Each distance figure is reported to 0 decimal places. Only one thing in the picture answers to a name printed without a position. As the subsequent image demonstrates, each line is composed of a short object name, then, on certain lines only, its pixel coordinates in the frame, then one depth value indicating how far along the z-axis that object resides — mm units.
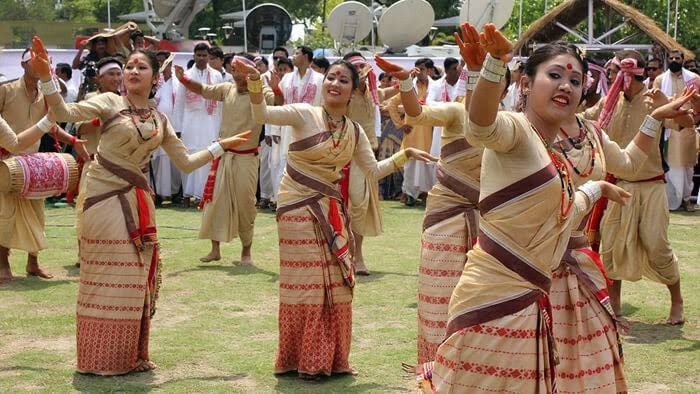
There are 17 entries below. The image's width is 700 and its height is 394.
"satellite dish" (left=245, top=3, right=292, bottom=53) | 23203
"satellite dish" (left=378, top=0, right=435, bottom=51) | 21391
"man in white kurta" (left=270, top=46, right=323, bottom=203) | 13566
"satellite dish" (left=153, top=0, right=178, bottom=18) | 25891
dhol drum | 9930
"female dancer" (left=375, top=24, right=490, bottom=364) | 6695
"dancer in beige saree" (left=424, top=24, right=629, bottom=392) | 4367
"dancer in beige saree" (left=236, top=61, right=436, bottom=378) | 6973
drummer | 10039
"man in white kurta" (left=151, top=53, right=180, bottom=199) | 15953
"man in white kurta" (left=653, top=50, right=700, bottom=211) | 14156
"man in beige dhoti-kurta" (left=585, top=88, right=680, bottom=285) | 8484
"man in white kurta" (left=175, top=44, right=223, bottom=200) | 15852
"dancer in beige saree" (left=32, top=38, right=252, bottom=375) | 6863
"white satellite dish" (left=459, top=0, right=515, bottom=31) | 20328
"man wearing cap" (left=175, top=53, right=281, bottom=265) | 11367
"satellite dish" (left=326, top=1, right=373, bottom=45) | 21203
